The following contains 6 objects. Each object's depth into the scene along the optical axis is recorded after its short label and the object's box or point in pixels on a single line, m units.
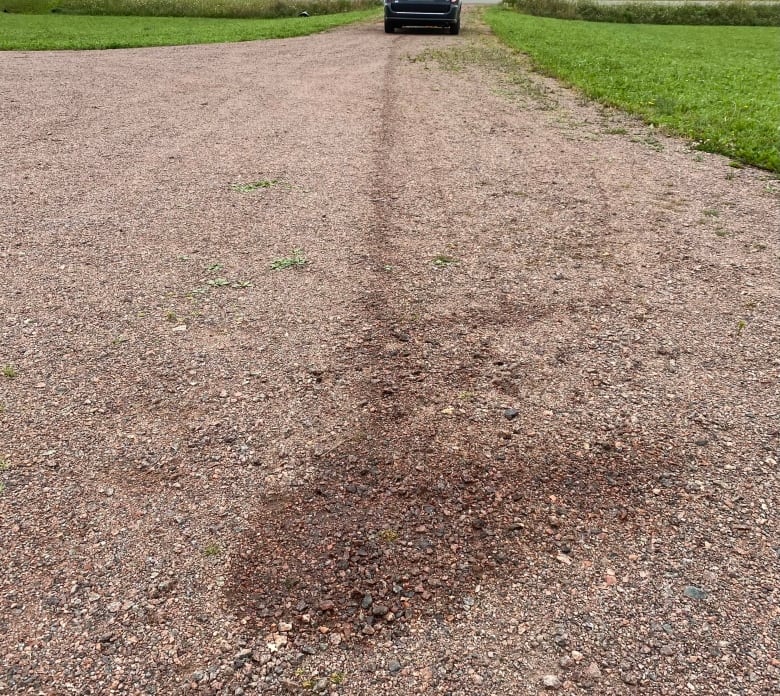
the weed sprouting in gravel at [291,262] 4.99
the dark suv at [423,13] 21.14
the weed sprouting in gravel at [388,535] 2.62
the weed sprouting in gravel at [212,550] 2.55
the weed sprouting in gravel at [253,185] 6.69
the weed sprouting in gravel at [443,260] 5.01
